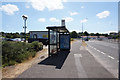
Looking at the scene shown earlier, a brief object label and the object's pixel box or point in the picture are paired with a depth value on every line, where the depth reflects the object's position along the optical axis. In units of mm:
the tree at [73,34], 98625
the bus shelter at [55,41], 8375
